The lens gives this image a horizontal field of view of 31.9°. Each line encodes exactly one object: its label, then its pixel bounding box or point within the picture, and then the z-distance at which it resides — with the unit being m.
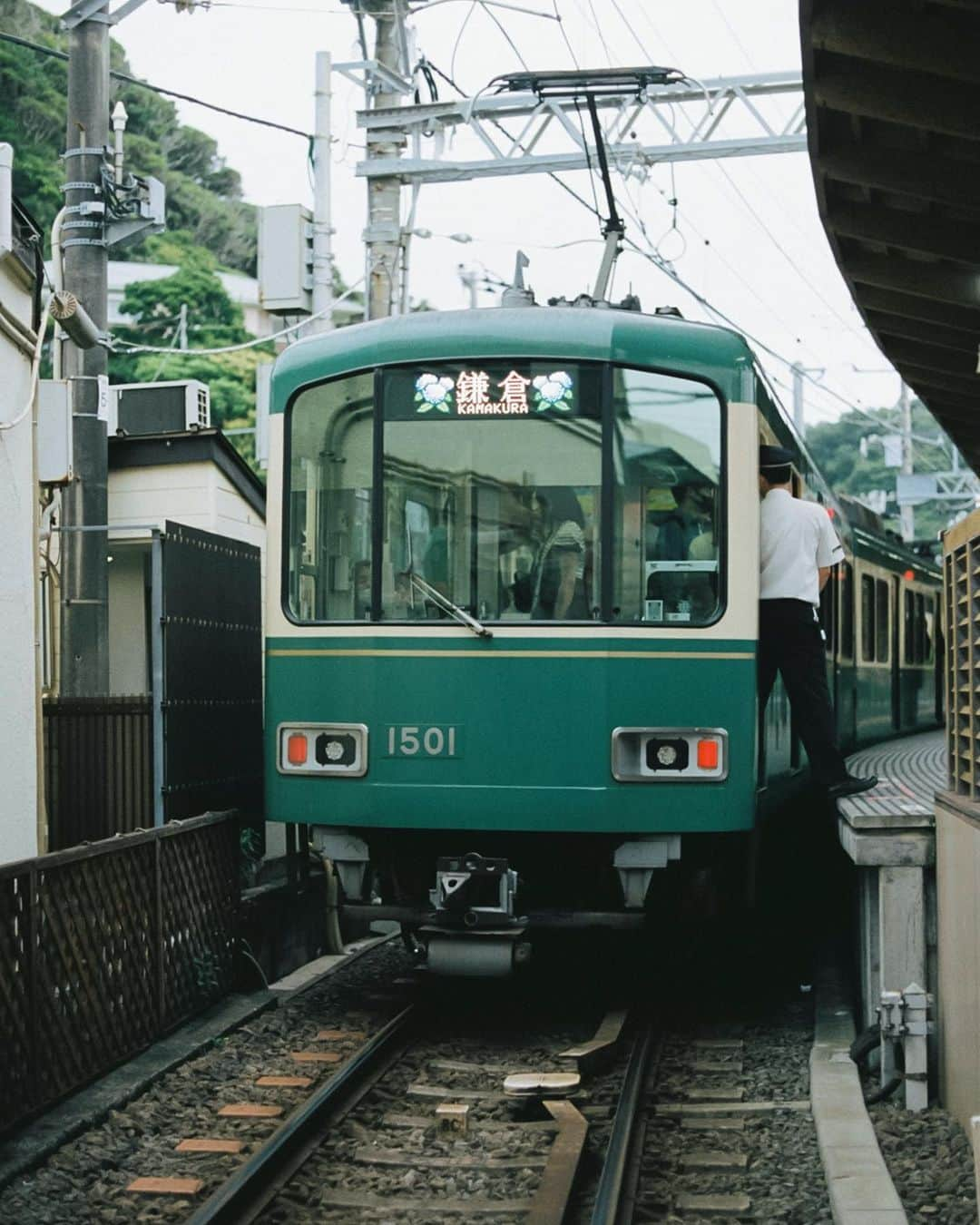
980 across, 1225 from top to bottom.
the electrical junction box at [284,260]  15.15
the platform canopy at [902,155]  5.74
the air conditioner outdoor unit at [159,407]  14.41
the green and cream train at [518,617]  7.21
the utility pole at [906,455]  39.28
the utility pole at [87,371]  10.43
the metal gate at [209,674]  8.30
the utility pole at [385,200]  14.00
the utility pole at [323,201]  15.34
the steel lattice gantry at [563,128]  13.88
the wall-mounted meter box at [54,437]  8.33
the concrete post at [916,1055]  6.18
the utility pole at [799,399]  33.69
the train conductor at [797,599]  7.66
